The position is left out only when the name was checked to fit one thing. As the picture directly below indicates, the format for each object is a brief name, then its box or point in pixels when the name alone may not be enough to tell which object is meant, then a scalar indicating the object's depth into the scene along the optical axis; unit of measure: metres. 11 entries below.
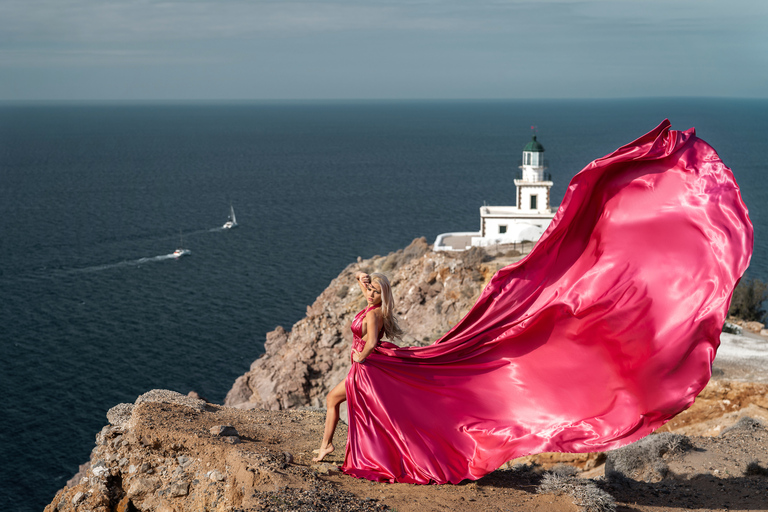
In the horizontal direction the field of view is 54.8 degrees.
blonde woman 8.94
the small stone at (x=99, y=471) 9.71
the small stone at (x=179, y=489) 9.14
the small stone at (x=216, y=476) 9.01
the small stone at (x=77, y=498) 9.54
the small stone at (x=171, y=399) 12.57
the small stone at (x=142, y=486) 9.55
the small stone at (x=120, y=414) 11.59
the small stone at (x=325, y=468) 9.19
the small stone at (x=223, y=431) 10.14
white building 43.84
